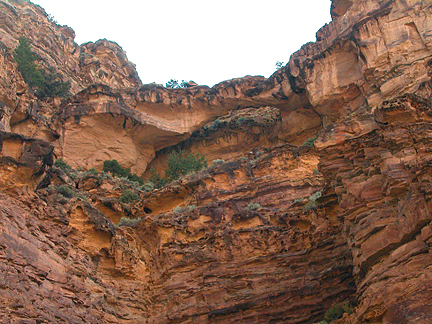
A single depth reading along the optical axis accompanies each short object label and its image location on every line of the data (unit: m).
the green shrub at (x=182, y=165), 37.53
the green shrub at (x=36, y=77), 43.19
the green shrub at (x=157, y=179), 37.75
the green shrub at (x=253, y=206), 25.47
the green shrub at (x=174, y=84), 50.28
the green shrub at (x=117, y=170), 37.97
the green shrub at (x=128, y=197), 30.75
